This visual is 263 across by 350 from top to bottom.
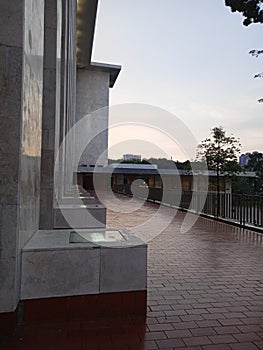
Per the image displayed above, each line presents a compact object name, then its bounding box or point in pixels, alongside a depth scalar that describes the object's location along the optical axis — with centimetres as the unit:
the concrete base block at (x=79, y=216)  472
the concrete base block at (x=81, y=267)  236
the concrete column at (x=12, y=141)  219
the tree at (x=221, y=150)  977
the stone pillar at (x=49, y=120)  421
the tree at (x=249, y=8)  371
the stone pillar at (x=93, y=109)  2650
